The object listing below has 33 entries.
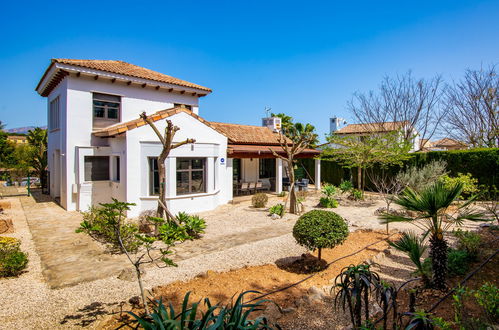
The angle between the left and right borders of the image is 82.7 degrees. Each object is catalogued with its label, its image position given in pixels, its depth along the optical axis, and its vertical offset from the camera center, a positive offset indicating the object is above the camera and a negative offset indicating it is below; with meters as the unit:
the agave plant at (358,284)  3.59 -1.60
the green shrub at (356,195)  17.70 -1.89
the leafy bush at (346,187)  18.81 -1.45
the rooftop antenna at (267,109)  33.22 +6.60
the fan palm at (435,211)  5.03 -0.86
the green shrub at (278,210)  13.59 -2.17
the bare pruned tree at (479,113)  23.53 +4.56
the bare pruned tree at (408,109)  27.72 +5.64
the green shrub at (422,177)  15.27 -0.67
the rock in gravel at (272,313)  4.60 -2.47
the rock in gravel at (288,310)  4.85 -2.49
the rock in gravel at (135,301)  5.15 -2.46
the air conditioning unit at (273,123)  26.39 +4.05
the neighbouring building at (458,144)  27.30 +2.07
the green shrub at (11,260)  6.73 -2.27
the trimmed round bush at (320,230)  6.90 -1.63
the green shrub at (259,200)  15.70 -1.92
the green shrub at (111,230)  4.65 -1.21
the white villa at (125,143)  13.25 +1.19
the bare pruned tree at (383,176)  22.24 -0.90
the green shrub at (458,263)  6.20 -2.21
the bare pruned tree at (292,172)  13.97 -0.33
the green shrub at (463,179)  13.88 -0.81
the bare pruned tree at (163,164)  9.22 +0.06
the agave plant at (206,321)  3.13 -1.79
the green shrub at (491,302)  3.66 -1.80
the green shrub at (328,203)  15.78 -2.10
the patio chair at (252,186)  19.56 -1.42
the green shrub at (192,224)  10.04 -2.09
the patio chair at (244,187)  19.22 -1.45
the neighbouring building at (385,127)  28.84 +4.11
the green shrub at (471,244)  6.91 -1.97
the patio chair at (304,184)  21.96 -1.49
